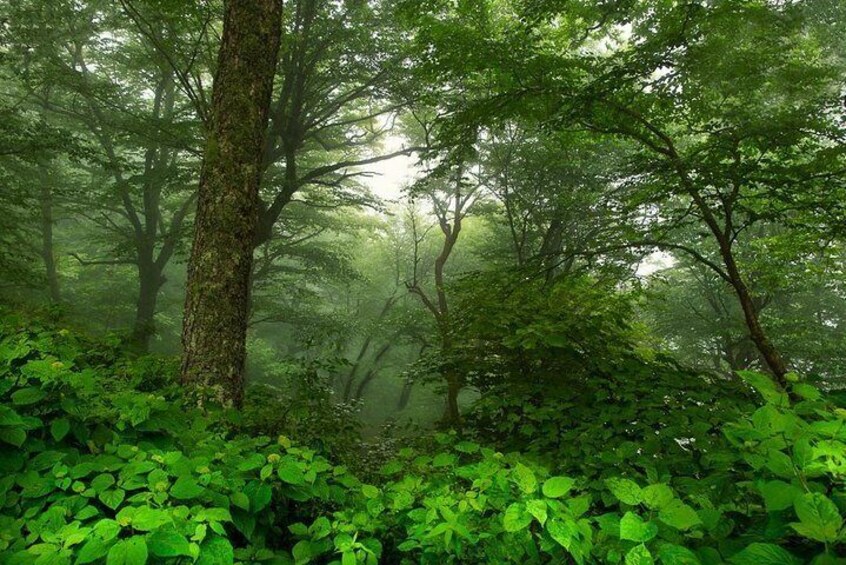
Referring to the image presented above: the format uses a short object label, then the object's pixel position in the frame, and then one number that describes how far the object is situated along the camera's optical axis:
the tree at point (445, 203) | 13.10
